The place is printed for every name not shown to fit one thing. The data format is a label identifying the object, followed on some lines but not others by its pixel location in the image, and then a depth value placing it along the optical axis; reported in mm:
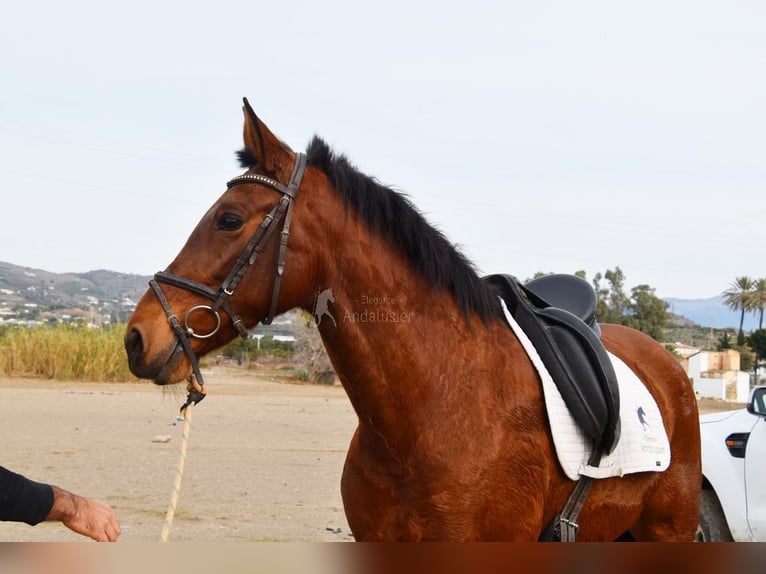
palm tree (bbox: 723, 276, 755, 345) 71438
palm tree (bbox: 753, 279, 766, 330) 70688
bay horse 3574
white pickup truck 6625
